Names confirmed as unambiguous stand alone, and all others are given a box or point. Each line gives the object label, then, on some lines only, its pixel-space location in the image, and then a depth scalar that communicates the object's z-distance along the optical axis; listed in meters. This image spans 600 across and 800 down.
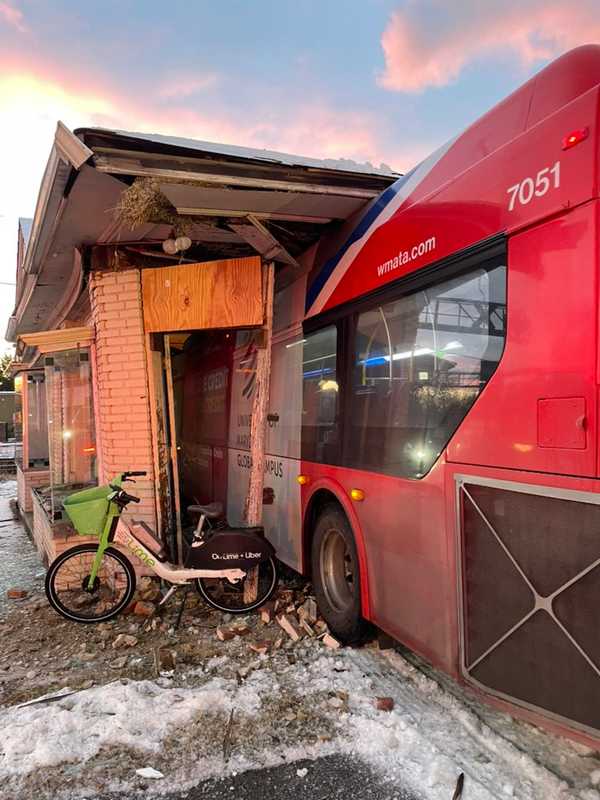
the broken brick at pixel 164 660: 3.67
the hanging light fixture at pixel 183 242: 4.85
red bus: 2.15
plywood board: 4.90
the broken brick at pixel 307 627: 4.19
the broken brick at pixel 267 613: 4.48
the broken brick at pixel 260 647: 3.91
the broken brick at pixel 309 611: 4.46
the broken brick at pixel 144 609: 4.65
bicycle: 4.50
